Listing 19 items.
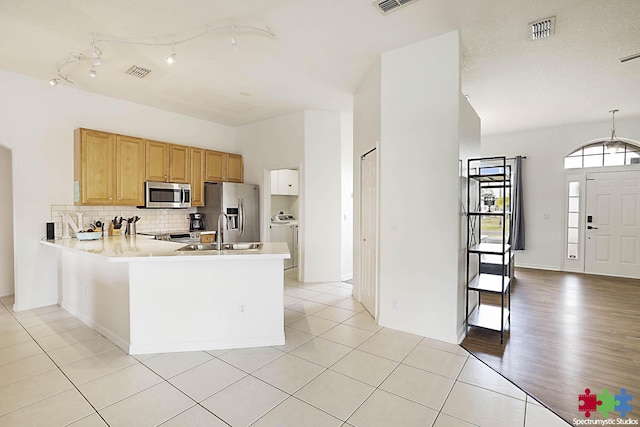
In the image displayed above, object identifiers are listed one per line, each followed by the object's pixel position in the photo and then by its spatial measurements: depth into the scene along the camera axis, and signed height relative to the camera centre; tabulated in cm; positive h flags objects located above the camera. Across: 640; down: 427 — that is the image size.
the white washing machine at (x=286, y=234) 630 -51
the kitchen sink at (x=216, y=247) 317 -40
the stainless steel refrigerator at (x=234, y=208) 562 +1
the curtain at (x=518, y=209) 681 +0
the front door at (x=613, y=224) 591 -28
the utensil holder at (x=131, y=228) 488 -30
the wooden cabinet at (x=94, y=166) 430 +60
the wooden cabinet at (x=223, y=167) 586 +81
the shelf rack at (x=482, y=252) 316 -43
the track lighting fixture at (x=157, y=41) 297 +169
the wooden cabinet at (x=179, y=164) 530 +77
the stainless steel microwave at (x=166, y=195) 498 +22
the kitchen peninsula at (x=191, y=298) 282 -83
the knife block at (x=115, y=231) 468 -33
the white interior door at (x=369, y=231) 376 -29
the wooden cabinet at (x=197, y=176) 561 +59
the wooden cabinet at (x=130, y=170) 466 +58
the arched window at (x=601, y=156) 595 +105
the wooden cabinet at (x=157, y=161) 499 +77
